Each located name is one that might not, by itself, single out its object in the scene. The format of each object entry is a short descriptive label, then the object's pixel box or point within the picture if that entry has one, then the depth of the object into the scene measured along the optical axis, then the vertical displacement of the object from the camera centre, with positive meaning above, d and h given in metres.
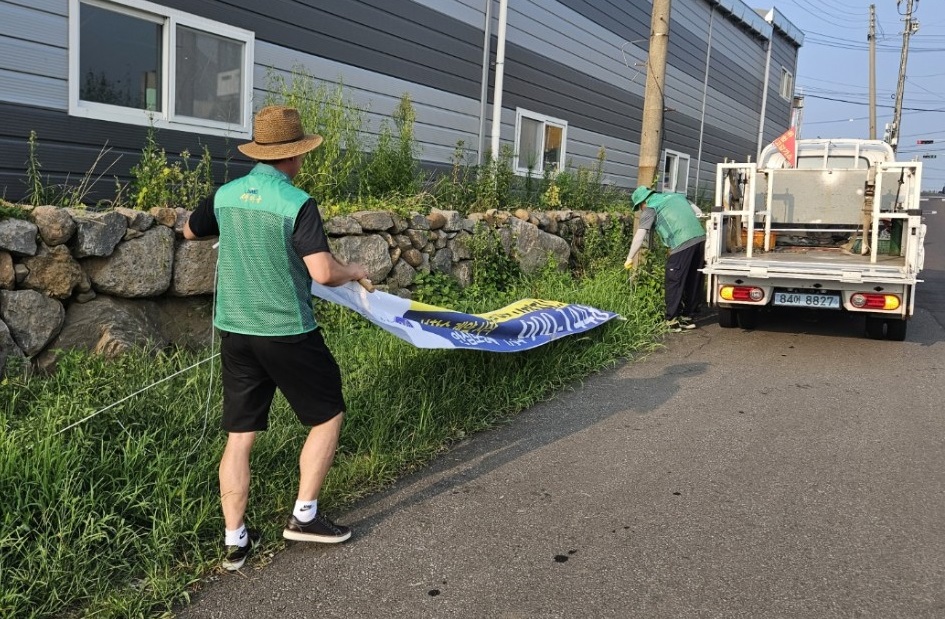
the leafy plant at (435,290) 7.96 -0.65
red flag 11.16 +1.36
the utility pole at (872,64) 40.25 +9.55
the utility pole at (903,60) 41.88 +10.37
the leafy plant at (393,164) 8.58 +0.62
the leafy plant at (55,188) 6.01 +0.12
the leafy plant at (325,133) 7.66 +0.85
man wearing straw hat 3.48 -0.44
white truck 8.20 +0.14
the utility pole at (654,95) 9.62 +1.69
